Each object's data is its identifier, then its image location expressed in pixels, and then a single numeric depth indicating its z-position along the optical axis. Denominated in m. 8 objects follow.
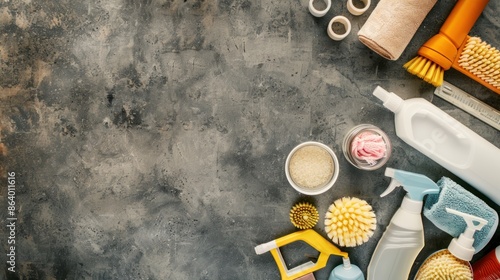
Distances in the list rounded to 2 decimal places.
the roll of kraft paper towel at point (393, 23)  0.96
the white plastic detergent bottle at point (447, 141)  0.98
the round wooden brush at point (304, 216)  1.04
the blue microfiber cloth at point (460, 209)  0.99
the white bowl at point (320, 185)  1.02
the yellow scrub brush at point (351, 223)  0.98
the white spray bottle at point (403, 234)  1.00
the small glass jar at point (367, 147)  0.98
